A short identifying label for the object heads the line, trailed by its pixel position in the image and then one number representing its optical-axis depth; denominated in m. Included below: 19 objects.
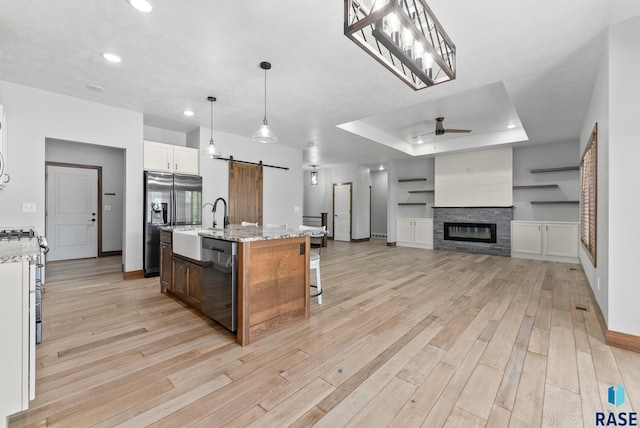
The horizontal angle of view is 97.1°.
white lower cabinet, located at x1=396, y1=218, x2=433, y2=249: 8.09
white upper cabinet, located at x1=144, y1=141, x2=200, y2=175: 4.82
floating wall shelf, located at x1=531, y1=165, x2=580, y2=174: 6.15
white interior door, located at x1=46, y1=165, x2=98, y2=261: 5.84
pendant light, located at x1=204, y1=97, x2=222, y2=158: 3.77
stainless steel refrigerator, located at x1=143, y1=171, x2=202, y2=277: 4.64
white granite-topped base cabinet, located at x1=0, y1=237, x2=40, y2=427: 1.40
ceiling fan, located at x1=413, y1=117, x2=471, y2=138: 5.20
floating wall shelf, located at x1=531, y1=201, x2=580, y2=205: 6.22
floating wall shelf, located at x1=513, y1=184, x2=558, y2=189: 6.39
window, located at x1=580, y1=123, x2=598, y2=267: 3.22
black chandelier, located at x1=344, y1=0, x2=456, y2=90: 1.39
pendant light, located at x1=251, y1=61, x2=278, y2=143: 3.11
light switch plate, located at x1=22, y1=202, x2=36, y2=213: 3.66
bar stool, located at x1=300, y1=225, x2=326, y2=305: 3.19
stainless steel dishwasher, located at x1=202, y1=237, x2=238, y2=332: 2.39
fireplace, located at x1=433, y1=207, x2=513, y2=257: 6.85
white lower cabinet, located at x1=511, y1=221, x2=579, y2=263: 6.05
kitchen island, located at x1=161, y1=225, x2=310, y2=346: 2.35
